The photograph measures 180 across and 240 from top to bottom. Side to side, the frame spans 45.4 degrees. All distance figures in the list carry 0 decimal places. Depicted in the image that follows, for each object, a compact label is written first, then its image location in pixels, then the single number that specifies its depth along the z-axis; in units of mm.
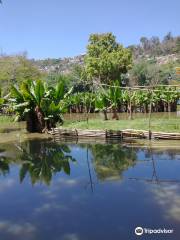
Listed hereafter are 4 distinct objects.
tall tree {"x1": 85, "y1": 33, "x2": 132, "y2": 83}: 25687
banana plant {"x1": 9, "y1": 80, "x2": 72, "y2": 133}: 9824
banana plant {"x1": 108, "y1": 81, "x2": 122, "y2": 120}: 12610
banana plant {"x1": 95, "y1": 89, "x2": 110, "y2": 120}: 12535
